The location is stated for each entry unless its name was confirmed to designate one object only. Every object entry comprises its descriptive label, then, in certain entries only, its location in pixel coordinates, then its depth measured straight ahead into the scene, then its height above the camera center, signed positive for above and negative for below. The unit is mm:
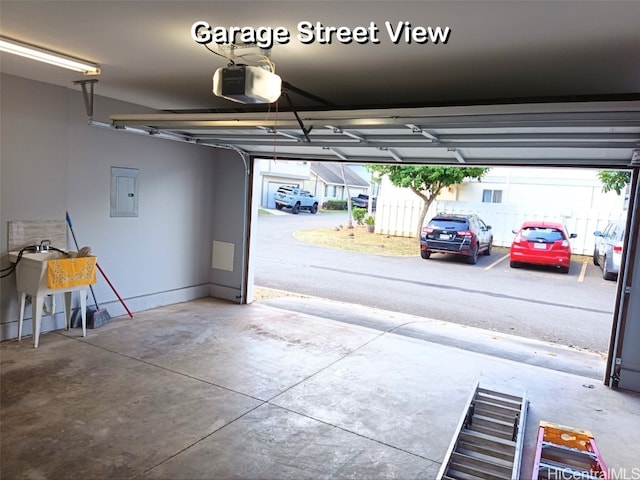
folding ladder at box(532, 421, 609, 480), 2721 -1519
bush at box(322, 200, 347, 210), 26912 -64
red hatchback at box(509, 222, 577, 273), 10391 -641
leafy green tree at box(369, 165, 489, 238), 12758 +951
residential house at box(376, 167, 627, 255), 13031 +406
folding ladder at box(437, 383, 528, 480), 2797 -1580
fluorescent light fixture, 3287 +1012
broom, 5140 -1486
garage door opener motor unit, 2840 +729
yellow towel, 4414 -873
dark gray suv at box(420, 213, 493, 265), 11102 -607
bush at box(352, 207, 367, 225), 17625 -355
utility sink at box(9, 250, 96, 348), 4379 -911
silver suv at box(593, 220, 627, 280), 9359 -555
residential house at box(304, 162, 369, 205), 28362 +1346
